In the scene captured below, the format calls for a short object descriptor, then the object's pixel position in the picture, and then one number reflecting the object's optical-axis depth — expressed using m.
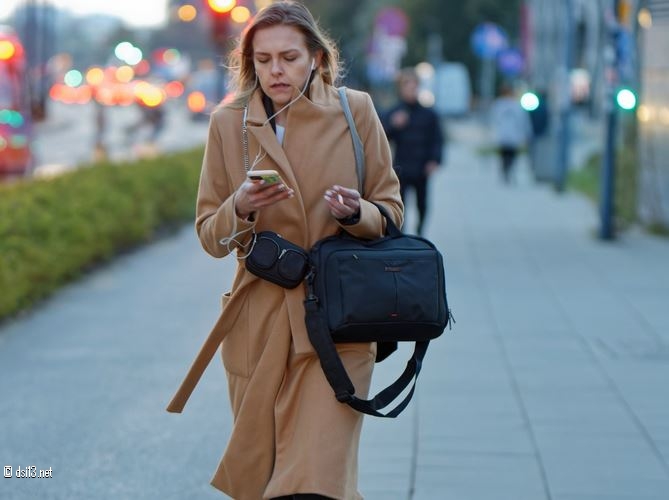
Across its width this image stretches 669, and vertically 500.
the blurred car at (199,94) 62.34
